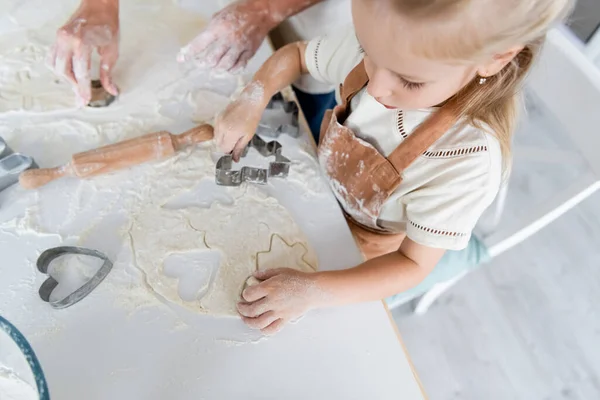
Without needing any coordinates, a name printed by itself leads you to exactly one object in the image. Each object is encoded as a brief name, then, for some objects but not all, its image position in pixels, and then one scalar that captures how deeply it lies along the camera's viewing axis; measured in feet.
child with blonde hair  1.40
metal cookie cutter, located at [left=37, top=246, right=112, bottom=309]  1.72
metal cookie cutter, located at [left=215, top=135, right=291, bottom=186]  2.13
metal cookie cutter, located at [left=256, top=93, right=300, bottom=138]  2.35
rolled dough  1.85
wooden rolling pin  1.97
